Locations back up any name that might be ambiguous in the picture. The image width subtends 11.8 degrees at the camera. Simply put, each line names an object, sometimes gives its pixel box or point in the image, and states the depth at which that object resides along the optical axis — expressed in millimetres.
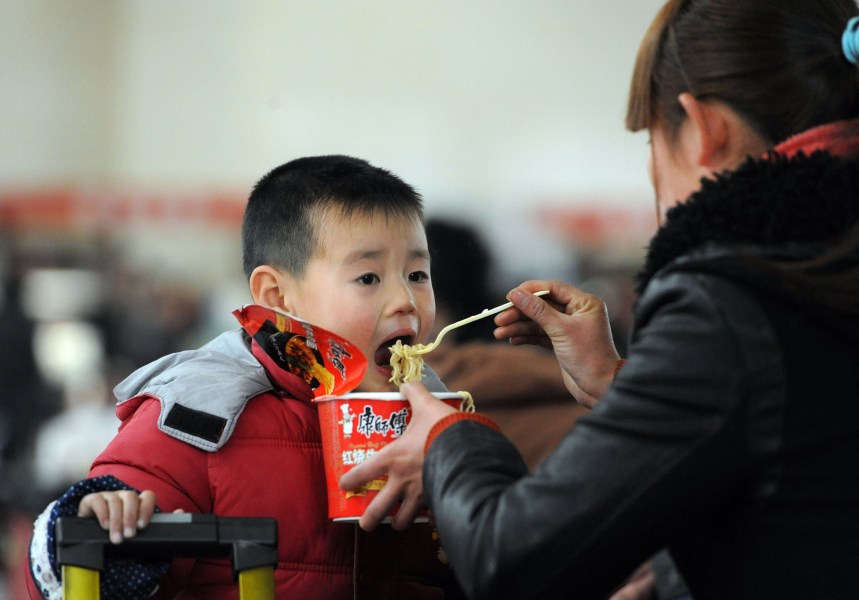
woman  3610
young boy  3922
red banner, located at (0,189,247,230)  14718
